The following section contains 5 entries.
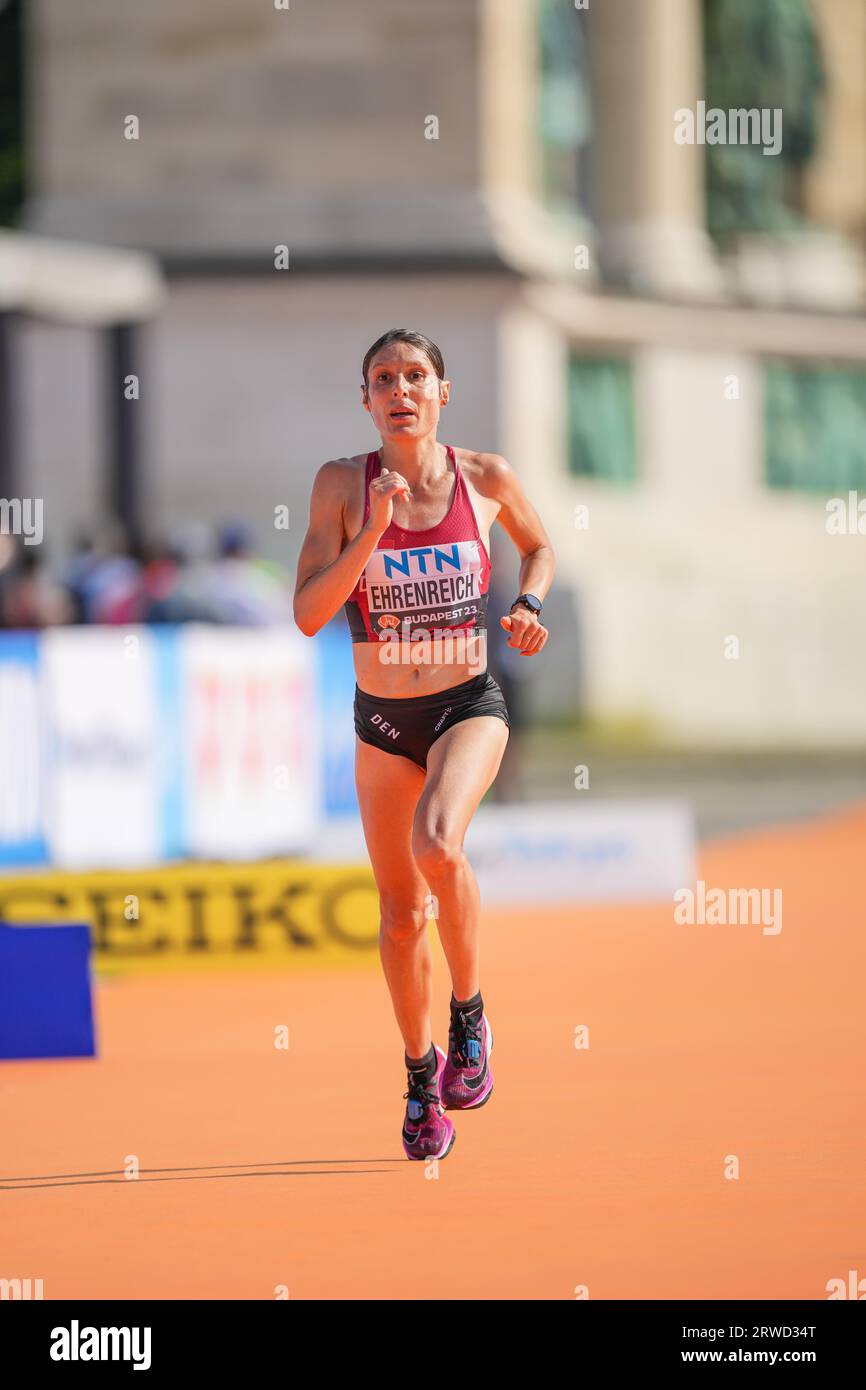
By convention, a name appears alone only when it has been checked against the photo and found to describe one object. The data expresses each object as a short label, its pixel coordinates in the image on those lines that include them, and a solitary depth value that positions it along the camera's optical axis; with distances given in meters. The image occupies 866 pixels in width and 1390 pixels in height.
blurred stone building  24.34
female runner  6.43
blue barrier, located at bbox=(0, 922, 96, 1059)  8.82
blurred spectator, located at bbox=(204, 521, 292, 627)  14.56
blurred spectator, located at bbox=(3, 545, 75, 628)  14.88
